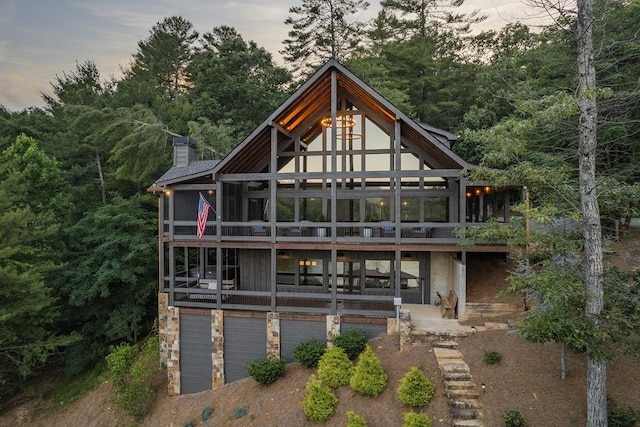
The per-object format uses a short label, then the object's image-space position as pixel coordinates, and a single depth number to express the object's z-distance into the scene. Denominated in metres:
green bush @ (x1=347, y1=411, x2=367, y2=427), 8.45
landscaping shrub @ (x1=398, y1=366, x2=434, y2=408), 8.65
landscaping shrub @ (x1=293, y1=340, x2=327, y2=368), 11.52
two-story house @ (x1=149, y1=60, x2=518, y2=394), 12.45
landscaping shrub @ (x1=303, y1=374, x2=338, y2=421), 9.33
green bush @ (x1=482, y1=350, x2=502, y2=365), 9.48
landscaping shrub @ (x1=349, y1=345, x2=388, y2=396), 9.41
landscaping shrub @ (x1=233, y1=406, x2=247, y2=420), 10.94
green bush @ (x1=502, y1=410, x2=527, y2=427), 7.60
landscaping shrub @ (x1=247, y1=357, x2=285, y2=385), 11.48
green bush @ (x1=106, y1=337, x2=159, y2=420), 12.96
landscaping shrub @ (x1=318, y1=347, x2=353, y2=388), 10.10
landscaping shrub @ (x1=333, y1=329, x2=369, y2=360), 11.08
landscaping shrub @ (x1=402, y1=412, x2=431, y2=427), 7.86
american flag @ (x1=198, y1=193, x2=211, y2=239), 12.66
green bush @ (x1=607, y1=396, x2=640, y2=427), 7.11
